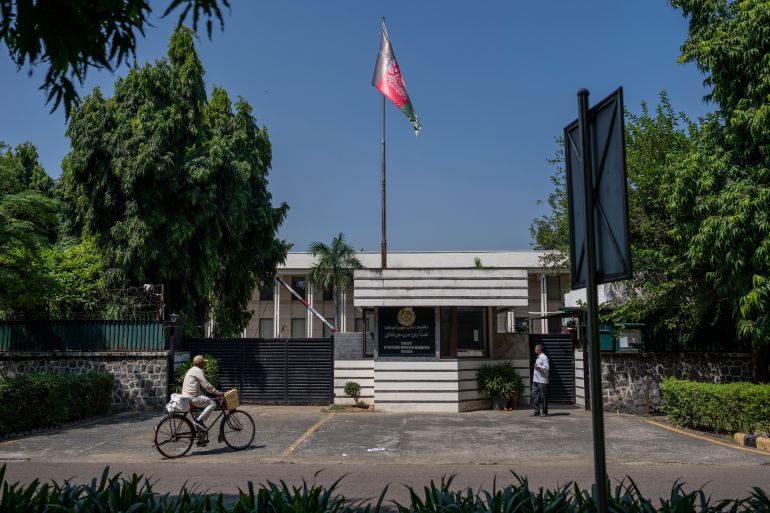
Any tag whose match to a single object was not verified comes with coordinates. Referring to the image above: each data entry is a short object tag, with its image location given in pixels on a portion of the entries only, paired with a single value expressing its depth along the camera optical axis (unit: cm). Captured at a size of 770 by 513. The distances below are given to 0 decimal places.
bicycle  1209
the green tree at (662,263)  1667
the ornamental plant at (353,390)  1955
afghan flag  2867
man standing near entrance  1758
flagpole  3005
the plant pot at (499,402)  1909
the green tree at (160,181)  2273
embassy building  1869
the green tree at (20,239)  1652
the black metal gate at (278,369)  2061
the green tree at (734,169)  1323
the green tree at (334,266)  5362
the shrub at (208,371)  1933
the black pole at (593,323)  329
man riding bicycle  1240
